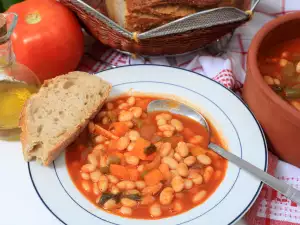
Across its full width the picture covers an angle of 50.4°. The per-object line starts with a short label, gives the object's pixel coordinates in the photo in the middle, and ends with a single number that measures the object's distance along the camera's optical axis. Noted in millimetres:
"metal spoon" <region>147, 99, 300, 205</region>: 284
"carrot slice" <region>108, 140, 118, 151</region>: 324
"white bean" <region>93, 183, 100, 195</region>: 296
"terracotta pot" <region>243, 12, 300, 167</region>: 301
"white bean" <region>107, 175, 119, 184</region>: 301
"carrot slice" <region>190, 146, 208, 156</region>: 318
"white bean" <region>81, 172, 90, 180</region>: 305
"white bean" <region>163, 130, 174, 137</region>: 330
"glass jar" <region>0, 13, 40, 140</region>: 339
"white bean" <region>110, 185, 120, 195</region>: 294
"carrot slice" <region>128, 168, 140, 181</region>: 304
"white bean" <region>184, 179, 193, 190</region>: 297
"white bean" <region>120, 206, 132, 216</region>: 281
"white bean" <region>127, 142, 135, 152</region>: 320
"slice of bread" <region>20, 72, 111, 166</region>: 309
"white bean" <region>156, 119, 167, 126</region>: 338
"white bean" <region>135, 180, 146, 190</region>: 297
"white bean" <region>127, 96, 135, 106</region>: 358
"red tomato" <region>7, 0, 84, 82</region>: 373
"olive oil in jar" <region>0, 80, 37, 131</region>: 341
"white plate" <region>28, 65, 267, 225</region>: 278
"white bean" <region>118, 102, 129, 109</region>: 356
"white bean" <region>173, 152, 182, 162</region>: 312
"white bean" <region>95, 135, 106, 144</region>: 329
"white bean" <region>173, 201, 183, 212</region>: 285
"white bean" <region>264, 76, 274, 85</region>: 336
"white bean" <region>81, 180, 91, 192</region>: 299
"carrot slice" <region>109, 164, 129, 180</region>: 306
